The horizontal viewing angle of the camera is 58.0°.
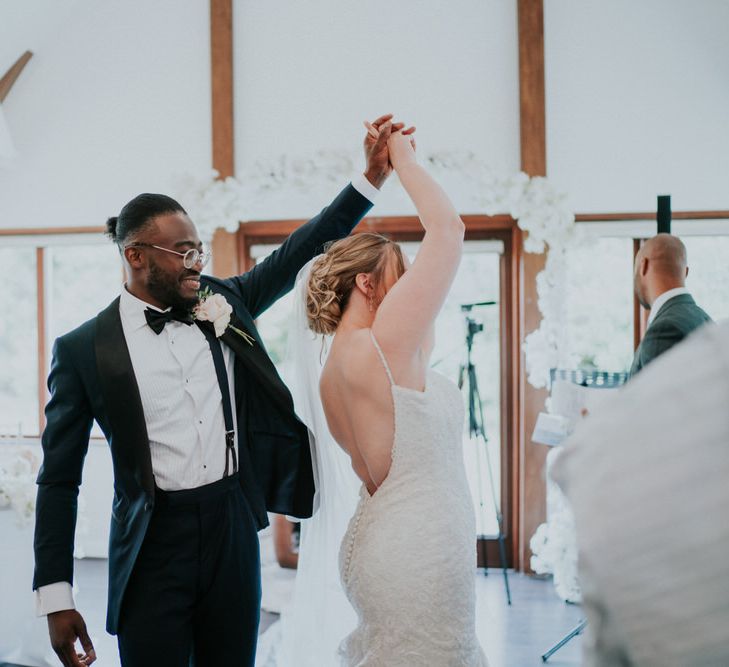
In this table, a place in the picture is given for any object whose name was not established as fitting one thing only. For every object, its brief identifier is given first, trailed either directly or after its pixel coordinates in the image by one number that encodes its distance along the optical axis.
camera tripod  4.18
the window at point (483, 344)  4.91
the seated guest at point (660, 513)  0.43
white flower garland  4.32
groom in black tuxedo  1.62
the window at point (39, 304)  5.26
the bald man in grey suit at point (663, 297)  2.27
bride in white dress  1.41
